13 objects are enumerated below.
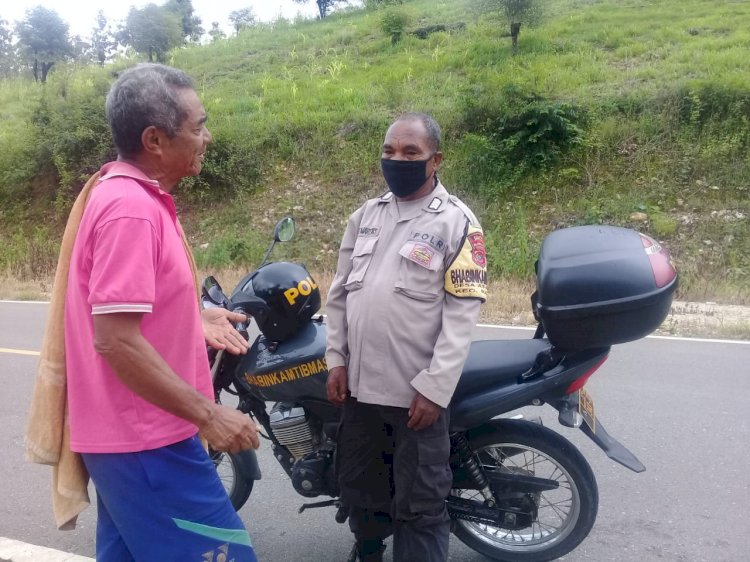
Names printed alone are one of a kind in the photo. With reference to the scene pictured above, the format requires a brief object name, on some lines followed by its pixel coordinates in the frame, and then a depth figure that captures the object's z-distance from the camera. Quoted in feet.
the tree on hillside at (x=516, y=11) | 49.26
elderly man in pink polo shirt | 5.34
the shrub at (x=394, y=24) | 62.08
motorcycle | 8.20
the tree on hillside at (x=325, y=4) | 105.81
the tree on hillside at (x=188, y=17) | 118.01
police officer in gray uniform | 7.30
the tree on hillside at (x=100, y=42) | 117.80
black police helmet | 8.80
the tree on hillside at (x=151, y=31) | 73.31
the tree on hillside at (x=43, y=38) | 79.92
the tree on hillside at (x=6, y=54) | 119.34
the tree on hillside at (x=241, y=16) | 128.65
